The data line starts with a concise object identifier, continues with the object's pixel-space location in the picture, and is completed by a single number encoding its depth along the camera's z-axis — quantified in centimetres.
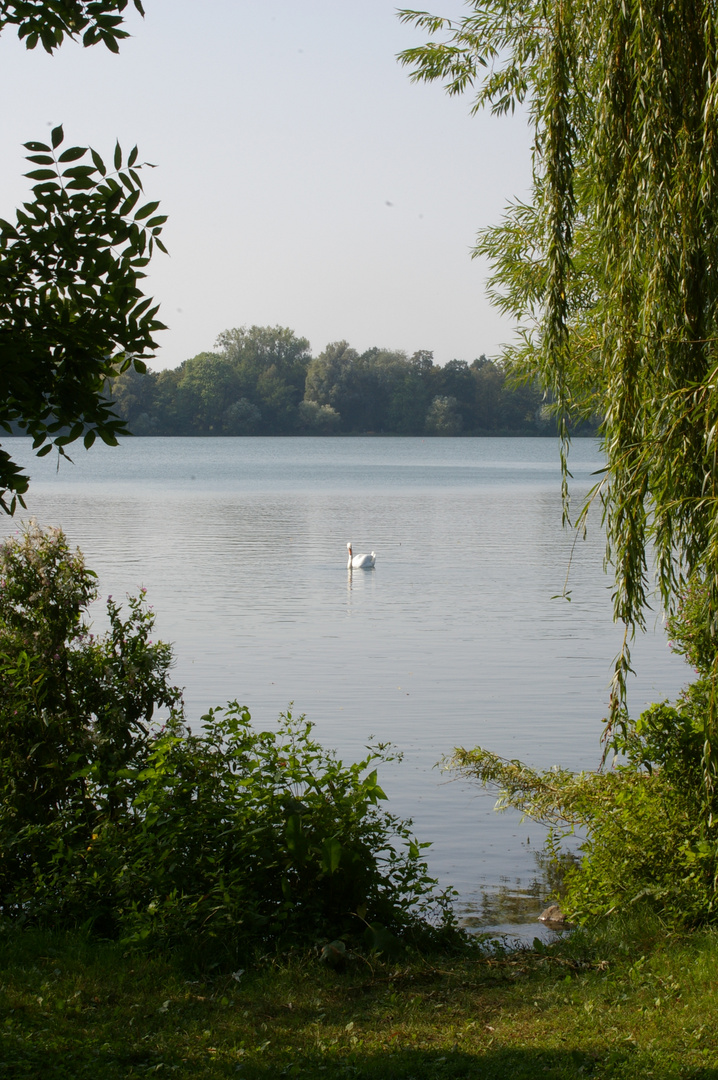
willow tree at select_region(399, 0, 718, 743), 1078
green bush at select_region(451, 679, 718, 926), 1154
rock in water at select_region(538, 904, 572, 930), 1416
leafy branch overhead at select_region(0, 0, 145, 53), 824
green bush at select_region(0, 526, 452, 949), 1109
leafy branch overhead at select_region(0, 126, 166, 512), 802
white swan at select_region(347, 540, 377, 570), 5475
